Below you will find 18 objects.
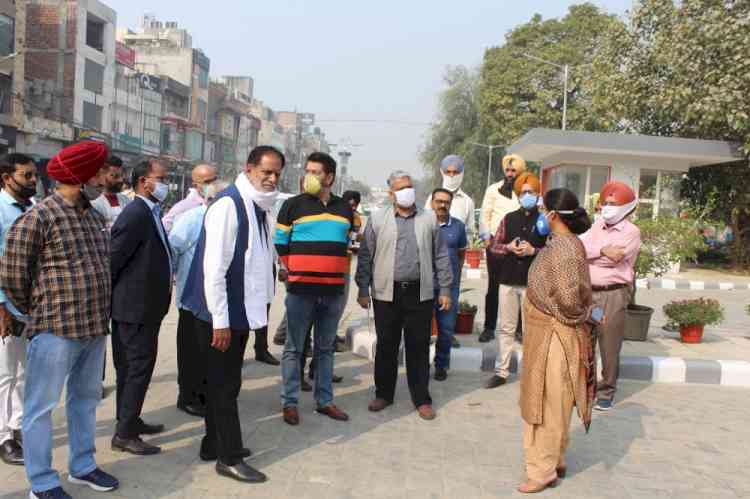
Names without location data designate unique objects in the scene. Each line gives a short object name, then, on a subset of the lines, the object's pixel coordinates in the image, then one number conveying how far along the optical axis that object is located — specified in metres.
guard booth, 17.58
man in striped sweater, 4.68
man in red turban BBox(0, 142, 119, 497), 3.18
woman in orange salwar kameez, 3.76
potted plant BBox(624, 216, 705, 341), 8.52
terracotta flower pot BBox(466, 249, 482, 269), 17.02
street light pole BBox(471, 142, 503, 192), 40.93
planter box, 7.69
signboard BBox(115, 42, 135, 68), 40.91
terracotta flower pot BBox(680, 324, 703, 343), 7.78
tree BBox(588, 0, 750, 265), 17.84
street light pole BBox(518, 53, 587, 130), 29.15
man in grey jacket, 5.09
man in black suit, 4.00
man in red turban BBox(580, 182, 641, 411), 5.35
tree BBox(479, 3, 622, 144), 34.88
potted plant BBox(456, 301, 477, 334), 7.69
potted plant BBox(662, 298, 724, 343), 7.62
